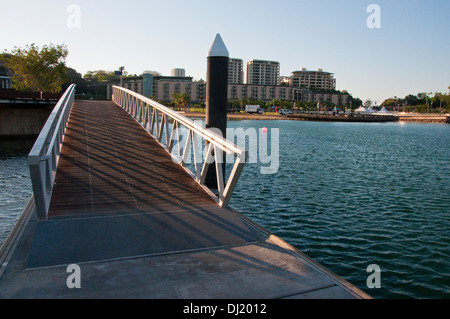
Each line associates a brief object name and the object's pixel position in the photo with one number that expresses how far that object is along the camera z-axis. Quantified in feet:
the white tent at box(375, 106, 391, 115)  556.10
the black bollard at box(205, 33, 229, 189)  38.99
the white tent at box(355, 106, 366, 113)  500.62
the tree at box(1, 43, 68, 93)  219.61
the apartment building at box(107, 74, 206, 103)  516.73
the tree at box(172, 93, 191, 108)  446.60
